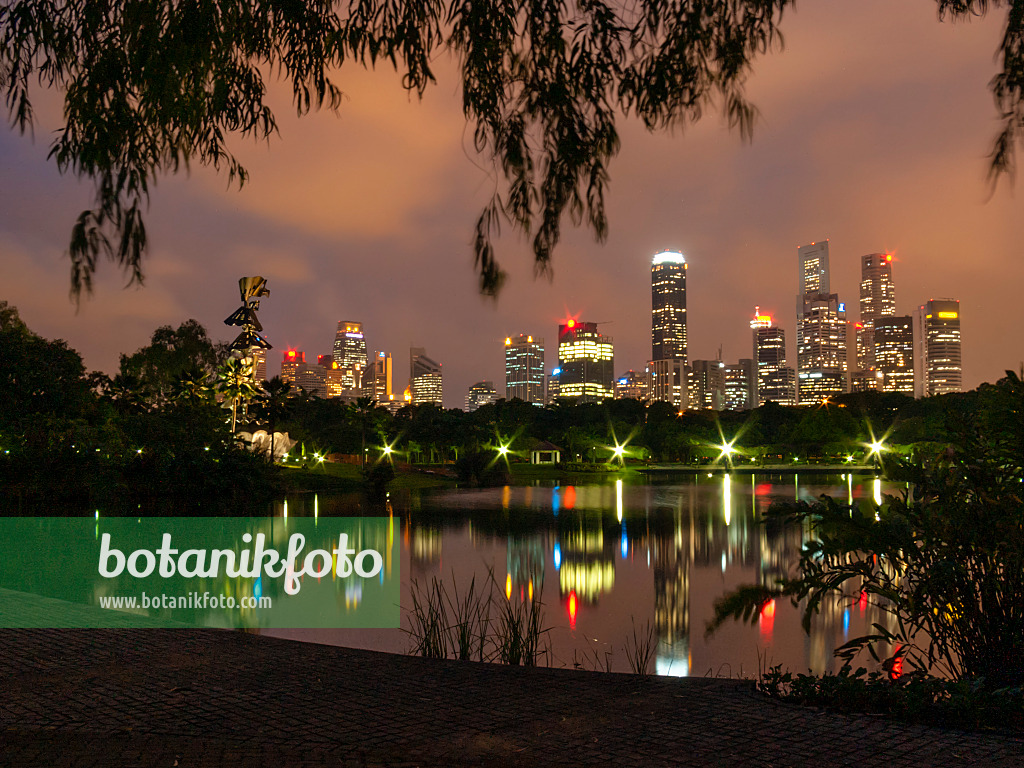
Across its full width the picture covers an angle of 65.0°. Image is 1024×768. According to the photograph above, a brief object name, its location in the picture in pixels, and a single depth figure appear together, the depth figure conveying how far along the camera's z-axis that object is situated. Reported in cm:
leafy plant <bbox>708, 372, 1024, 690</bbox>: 538
